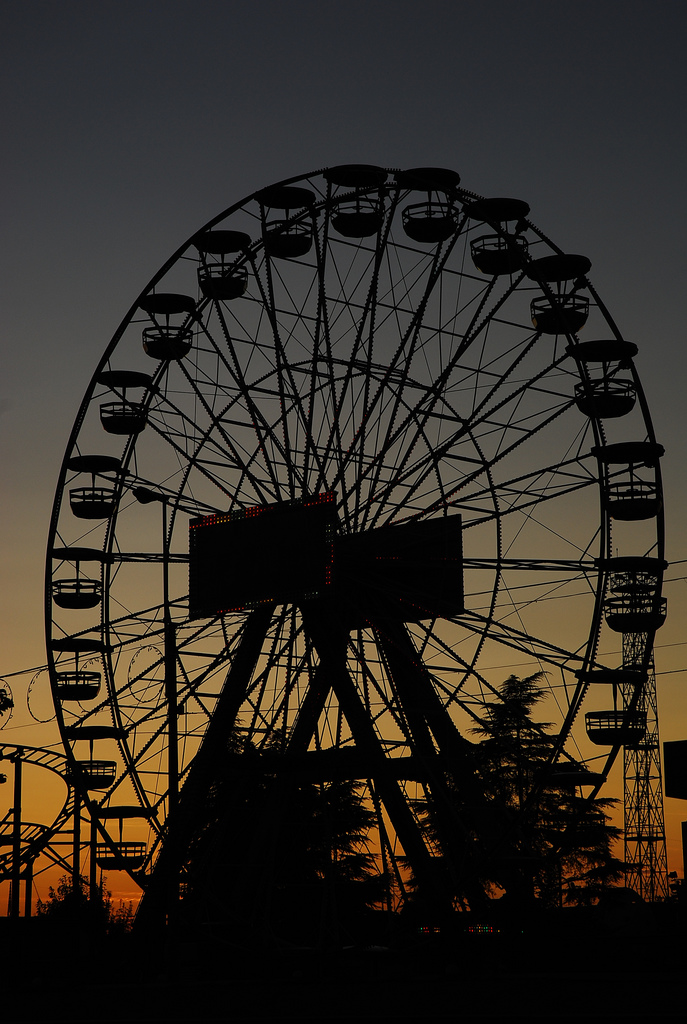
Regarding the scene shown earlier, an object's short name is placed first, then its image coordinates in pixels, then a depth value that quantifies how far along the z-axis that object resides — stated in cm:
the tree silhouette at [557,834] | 5325
